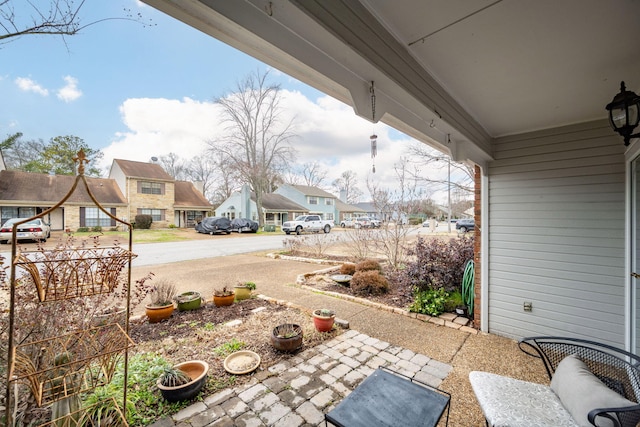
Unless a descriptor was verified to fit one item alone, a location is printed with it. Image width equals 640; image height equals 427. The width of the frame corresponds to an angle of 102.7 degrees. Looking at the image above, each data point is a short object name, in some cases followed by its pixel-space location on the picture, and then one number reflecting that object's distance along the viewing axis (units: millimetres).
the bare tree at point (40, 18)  2418
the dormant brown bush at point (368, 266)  5753
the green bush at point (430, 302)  3885
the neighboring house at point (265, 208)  24875
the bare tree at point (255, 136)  20094
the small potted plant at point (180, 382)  2076
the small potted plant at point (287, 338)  2844
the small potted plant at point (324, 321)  3330
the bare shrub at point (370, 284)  4959
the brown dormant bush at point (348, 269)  6253
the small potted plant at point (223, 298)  4316
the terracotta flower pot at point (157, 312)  3691
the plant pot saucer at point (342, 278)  5596
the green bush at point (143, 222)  18234
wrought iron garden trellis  1384
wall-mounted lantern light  1762
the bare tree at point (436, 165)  7926
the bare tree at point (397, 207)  6504
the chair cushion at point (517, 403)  1507
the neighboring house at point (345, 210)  35344
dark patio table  1432
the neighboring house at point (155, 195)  18328
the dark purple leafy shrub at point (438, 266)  4156
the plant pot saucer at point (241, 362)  2521
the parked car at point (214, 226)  18066
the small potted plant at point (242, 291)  4672
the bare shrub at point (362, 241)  8011
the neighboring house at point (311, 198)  30047
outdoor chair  1354
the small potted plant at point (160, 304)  3697
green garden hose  3875
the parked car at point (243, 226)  19736
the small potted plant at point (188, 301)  4113
